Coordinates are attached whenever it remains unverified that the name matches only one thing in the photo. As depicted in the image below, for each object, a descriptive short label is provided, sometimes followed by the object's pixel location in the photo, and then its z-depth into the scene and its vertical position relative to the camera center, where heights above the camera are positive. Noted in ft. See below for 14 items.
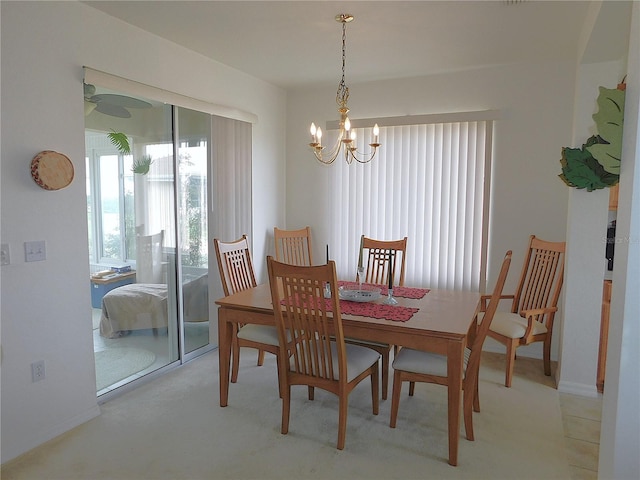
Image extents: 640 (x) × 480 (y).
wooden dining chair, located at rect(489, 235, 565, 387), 10.70 -2.62
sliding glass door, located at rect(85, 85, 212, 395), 9.72 -0.74
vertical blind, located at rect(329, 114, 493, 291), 13.17 +0.21
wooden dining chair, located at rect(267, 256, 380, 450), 7.54 -2.50
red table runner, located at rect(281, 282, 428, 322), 8.18 -2.08
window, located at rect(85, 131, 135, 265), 9.45 +0.01
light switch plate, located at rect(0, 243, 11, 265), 7.47 -0.89
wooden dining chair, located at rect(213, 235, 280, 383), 9.75 -2.03
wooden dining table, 7.44 -2.23
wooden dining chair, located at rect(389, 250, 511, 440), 7.80 -2.99
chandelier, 8.96 +1.60
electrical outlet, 8.07 -3.15
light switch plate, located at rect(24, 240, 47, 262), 7.85 -0.90
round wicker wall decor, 7.83 +0.59
